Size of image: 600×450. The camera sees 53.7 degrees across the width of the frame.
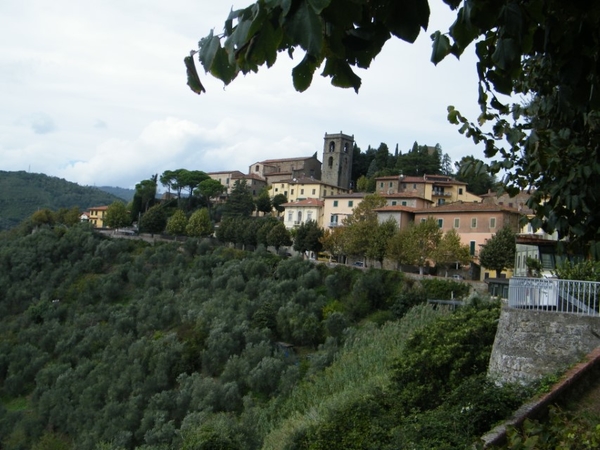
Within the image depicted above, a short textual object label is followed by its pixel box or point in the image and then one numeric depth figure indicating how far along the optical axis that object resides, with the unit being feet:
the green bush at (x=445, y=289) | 106.11
